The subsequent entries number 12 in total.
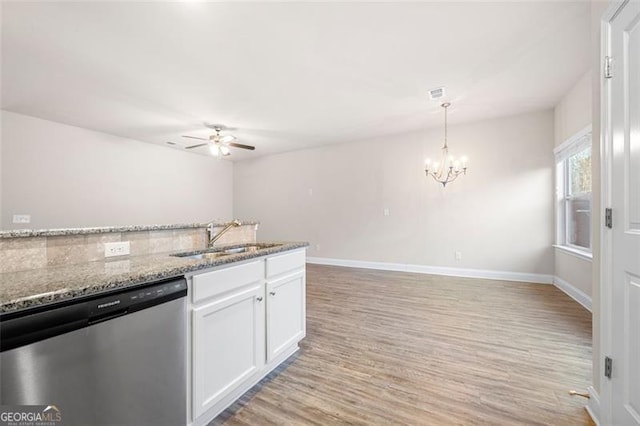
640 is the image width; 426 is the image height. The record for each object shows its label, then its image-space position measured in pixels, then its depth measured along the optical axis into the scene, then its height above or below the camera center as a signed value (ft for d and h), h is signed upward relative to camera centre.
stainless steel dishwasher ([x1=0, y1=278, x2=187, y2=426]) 2.63 -1.75
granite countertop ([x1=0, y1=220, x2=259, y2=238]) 3.87 -0.31
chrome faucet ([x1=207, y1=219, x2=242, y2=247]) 6.96 -0.45
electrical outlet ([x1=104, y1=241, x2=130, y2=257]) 4.92 -0.69
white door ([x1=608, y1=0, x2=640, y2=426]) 3.82 -0.03
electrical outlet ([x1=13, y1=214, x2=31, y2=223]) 13.56 -0.24
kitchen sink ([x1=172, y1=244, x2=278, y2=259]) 6.00 -1.00
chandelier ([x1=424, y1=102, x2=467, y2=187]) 15.14 +2.69
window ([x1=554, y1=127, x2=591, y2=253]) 10.78 +0.98
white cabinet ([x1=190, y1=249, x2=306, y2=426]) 4.40 -2.33
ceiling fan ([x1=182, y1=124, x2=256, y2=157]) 14.39 +4.08
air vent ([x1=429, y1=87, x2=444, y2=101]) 10.84 +5.19
